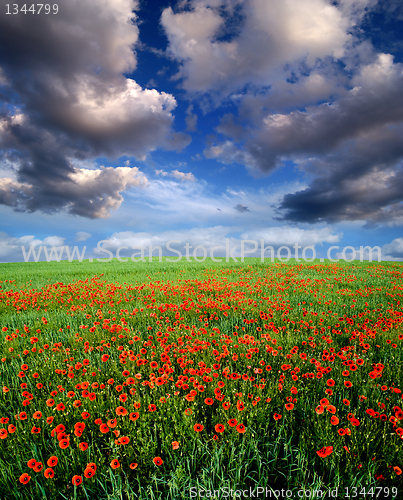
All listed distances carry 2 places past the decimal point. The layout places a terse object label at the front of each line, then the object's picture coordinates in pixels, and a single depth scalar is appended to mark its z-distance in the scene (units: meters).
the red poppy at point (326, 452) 2.07
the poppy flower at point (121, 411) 2.50
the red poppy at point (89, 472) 1.98
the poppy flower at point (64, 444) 2.22
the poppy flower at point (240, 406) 2.60
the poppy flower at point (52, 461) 2.01
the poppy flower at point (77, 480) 1.94
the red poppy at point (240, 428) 2.30
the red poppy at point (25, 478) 1.93
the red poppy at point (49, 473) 2.00
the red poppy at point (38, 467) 2.01
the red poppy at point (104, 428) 2.32
